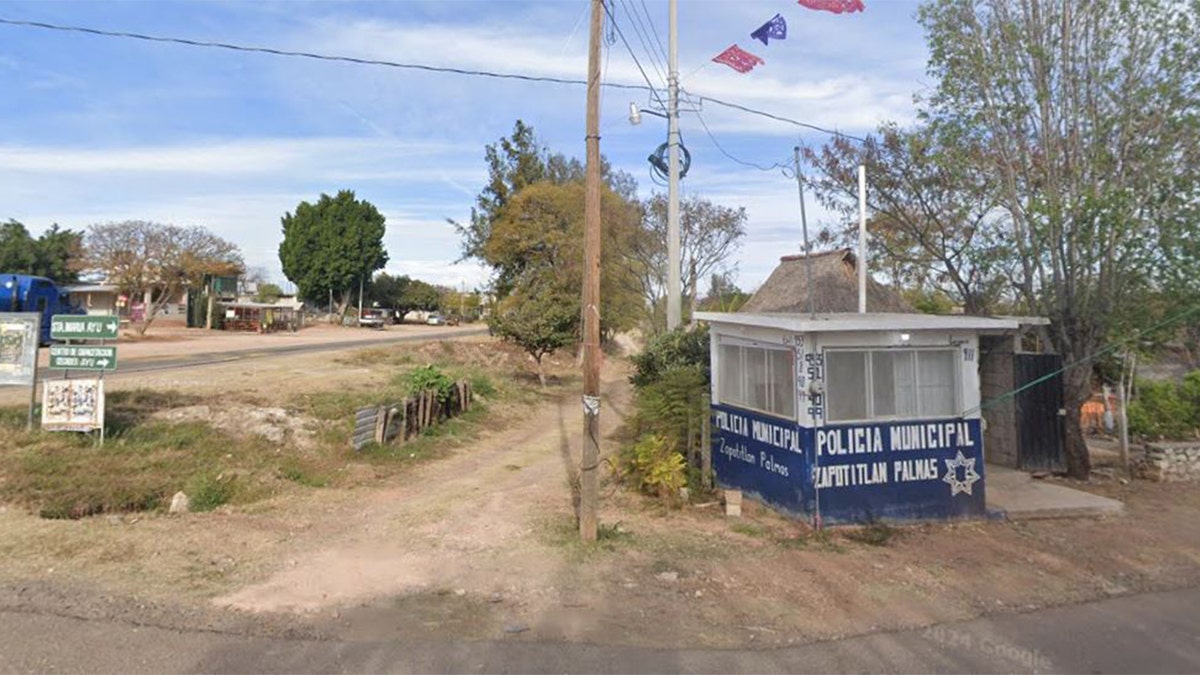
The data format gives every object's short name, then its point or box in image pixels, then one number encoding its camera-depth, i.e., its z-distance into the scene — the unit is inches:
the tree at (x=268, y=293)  2630.4
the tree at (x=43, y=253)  1779.0
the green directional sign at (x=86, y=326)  458.6
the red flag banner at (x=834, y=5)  437.4
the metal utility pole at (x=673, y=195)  614.9
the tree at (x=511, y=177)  1638.8
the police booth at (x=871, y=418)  338.3
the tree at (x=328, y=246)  2544.3
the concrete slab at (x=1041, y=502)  367.2
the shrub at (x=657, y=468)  382.0
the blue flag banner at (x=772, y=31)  521.3
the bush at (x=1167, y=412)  575.5
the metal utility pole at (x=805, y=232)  335.4
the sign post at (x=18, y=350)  460.8
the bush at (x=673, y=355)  535.2
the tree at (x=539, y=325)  1012.5
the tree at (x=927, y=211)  484.4
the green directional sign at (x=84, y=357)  450.0
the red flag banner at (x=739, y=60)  578.2
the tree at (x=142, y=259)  1667.1
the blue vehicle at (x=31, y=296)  1005.8
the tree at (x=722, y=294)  1485.0
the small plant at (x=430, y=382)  630.0
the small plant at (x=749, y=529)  326.3
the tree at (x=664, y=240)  1293.1
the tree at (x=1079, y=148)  421.4
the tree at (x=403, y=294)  3041.3
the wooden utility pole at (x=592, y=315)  309.0
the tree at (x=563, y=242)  1290.6
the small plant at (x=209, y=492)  357.4
